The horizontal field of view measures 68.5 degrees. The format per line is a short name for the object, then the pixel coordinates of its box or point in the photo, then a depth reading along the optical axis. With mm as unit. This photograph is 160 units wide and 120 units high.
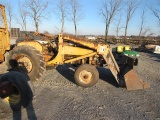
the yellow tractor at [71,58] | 3869
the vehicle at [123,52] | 6256
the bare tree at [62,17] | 22345
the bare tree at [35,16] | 18581
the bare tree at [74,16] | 23924
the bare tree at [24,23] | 21797
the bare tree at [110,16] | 26659
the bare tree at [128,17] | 27371
